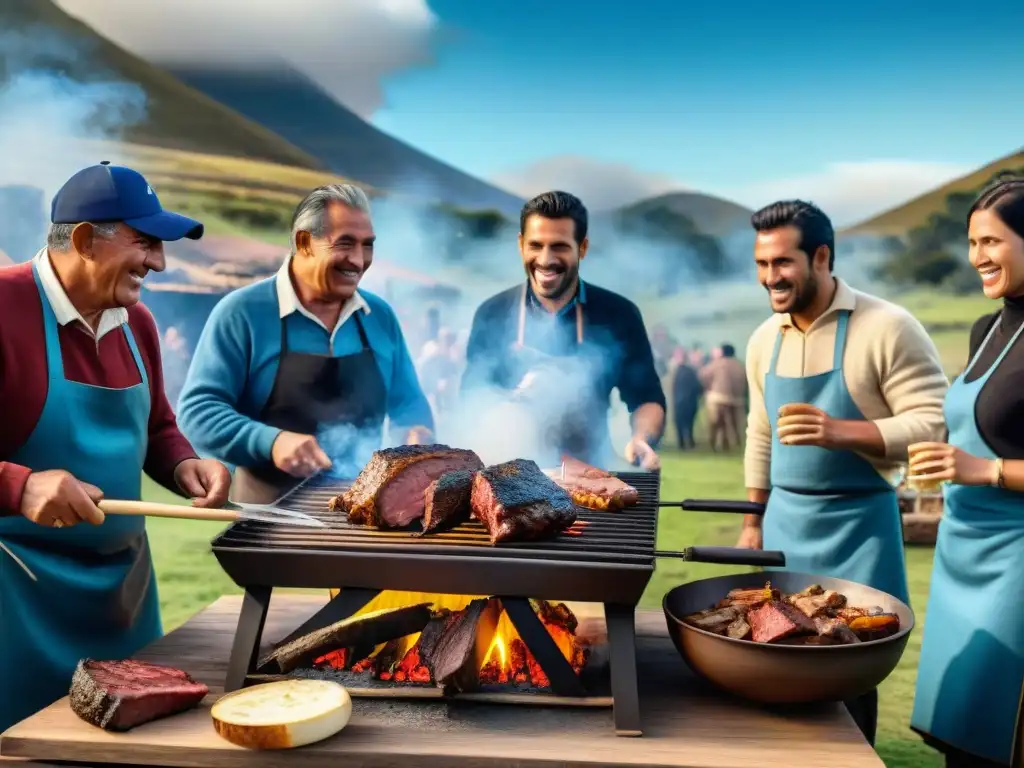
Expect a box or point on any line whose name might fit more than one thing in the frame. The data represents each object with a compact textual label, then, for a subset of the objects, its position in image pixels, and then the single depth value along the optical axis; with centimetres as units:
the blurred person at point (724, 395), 1529
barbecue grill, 241
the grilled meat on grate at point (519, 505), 252
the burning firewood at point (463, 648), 255
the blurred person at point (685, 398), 1552
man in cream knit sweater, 376
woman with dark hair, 322
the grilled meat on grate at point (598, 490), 298
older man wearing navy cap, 285
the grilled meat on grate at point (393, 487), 267
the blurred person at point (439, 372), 998
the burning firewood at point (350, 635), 271
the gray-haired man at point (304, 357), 391
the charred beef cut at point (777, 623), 243
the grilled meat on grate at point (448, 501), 262
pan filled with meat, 238
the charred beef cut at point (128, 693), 239
